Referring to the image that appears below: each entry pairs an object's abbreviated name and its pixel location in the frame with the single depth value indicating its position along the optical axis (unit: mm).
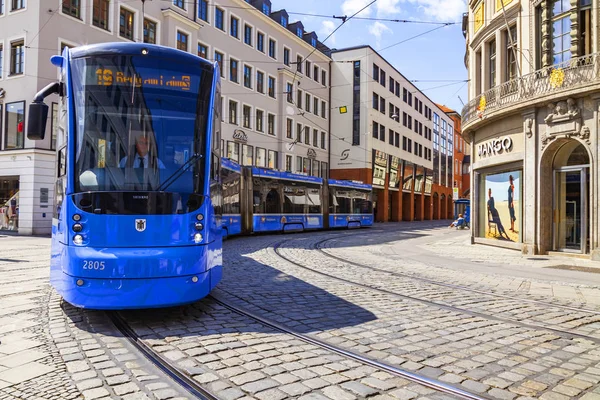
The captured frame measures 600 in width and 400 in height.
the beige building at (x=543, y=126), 13805
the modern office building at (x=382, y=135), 48750
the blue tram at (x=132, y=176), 5199
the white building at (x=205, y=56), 23766
